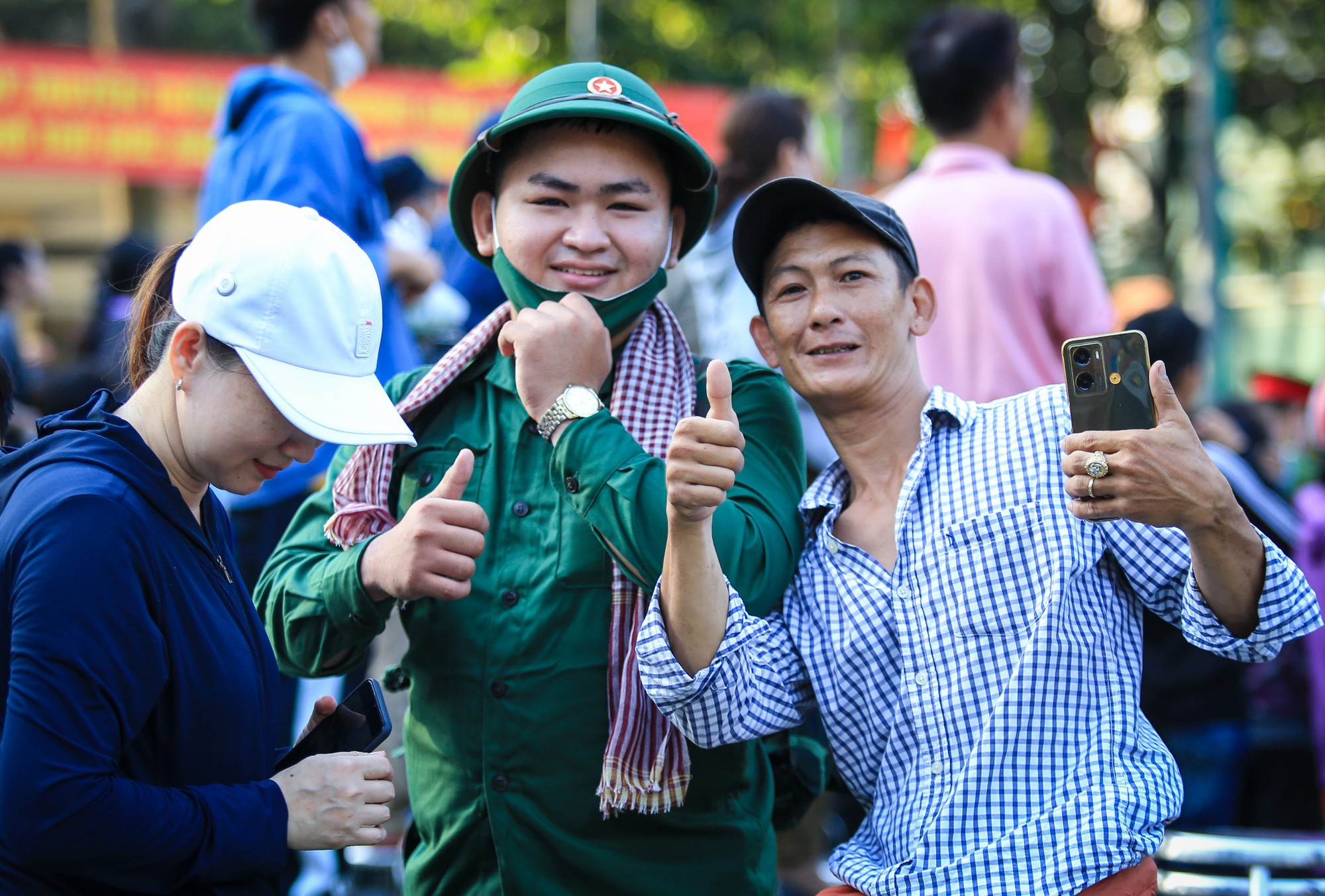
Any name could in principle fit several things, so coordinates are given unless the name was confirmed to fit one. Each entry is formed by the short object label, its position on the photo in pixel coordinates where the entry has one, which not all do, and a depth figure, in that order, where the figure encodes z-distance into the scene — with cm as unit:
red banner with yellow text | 1518
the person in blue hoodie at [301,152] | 371
